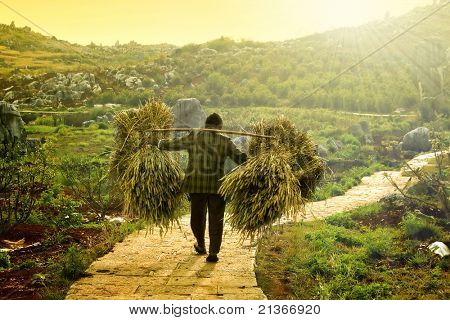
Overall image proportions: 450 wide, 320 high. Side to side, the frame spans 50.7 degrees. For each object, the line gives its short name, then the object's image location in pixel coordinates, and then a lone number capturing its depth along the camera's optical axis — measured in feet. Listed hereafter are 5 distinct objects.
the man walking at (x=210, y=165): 17.26
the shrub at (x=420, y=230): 21.87
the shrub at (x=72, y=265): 15.72
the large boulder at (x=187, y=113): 49.47
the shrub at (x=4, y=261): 16.97
